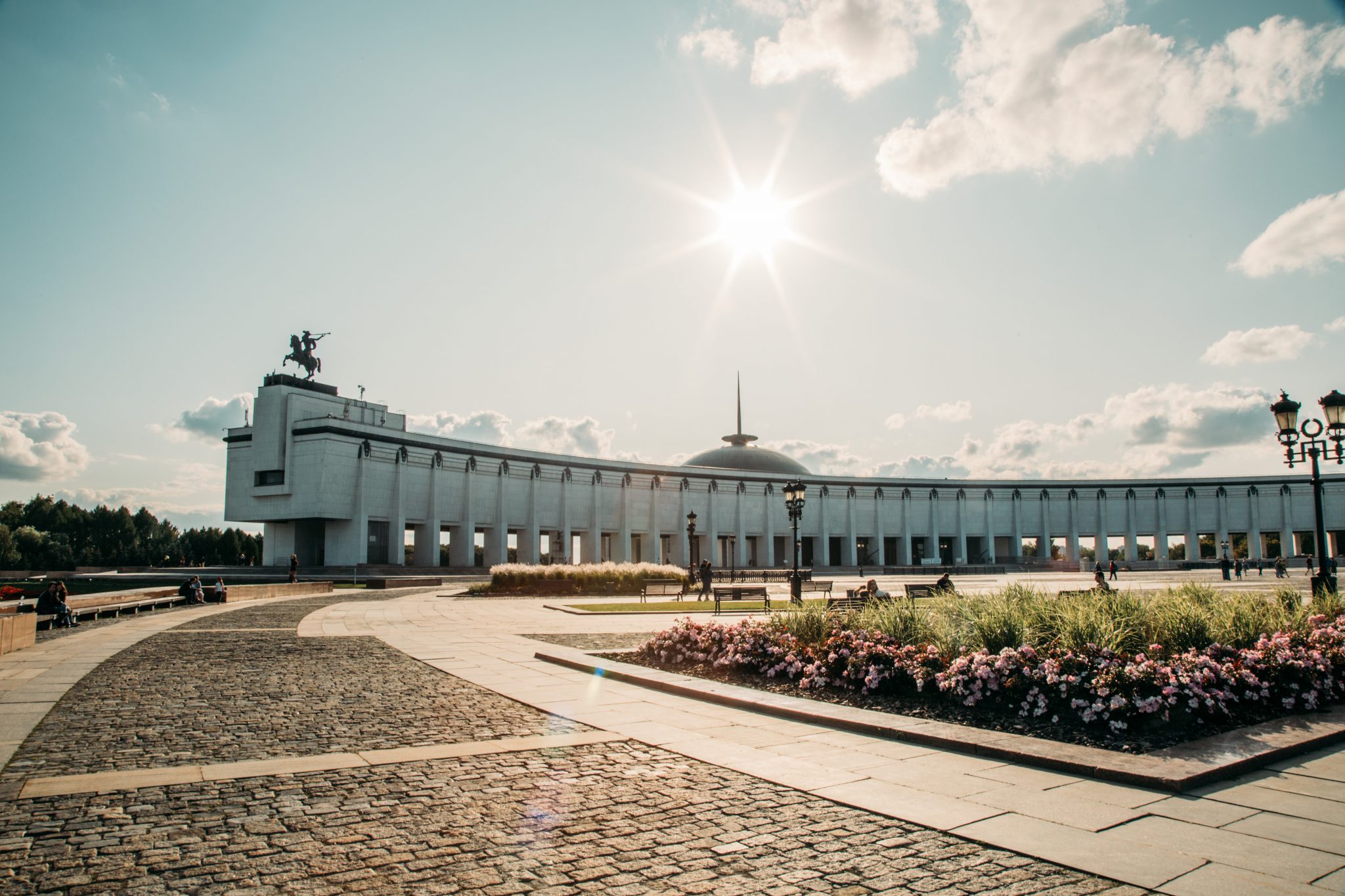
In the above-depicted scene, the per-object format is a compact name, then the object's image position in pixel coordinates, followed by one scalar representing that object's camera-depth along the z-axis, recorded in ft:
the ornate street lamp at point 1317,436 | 51.70
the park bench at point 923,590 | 75.29
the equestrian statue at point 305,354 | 246.27
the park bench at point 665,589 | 120.06
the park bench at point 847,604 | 54.35
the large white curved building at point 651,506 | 233.14
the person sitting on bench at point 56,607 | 72.90
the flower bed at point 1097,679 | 25.99
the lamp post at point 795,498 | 89.66
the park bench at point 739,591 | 94.38
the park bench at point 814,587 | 132.39
